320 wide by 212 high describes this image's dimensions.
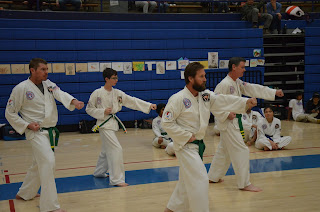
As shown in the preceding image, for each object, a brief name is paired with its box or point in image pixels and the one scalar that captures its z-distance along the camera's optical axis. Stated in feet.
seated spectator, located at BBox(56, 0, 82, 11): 45.24
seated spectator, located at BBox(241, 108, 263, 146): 34.41
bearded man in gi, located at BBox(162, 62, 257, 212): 16.05
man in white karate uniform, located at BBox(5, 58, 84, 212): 18.90
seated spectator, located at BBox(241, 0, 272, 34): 48.14
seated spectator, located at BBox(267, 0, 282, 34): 50.12
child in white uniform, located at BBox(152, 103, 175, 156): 31.47
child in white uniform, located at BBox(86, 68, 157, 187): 23.76
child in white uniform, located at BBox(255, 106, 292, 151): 32.24
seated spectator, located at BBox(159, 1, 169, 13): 50.43
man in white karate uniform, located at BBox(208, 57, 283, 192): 21.71
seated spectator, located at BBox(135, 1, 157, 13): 48.55
